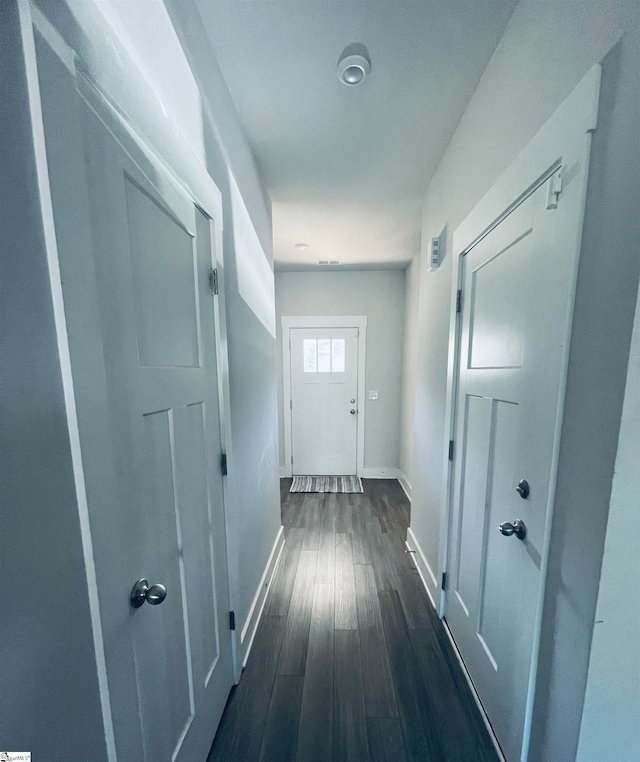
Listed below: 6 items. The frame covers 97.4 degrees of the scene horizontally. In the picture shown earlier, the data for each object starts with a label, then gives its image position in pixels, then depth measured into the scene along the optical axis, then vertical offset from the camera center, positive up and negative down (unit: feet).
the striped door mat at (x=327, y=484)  10.81 -5.01
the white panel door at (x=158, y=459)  1.83 -0.91
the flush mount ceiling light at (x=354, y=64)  3.46 +3.72
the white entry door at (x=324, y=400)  11.68 -1.74
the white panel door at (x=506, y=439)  2.68 -0.96
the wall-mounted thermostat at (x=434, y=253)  5.60 +2.12
